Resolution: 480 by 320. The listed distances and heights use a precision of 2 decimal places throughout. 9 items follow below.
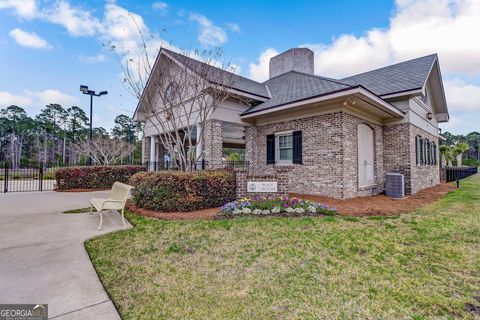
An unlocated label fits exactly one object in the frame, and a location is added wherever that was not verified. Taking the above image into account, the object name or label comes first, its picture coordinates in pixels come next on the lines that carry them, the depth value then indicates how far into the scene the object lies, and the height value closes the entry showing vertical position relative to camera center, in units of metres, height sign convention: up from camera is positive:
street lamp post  14.55 +4.73
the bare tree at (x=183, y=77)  8.70 +3.59
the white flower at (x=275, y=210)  6.07 -1.22
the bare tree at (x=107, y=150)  21.81 +1.51
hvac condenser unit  8.96 -0.84
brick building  8.32 +1.59
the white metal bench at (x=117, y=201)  5.20 -0.88
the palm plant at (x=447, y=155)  21.67 +1.08
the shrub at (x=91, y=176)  11.88 -0.64
